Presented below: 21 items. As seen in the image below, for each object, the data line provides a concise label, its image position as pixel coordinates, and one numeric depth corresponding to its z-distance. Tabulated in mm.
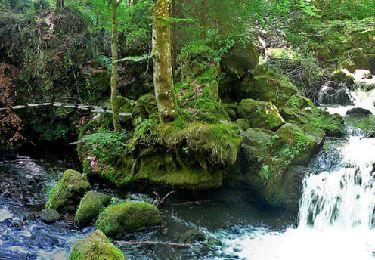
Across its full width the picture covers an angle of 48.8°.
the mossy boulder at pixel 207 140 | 9305
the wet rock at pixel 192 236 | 8305
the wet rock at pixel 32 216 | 9182
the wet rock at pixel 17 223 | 8742
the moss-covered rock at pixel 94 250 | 6480
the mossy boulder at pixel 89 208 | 8936
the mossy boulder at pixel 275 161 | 9797
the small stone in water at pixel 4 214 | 9170
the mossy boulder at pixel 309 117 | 12766
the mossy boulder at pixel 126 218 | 8391
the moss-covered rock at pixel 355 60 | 19172
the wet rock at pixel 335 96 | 16438
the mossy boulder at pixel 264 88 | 13867
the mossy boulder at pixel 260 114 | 11812
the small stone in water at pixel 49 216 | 8992
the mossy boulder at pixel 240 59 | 13039
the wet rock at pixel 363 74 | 17872
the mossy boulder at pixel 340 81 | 16898
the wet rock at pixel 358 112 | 14969
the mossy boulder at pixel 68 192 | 9585
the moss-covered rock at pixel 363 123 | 13117
